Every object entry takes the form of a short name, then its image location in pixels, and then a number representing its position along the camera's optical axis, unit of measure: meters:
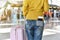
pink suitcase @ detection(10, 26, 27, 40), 2.11
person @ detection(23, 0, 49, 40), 2.14
